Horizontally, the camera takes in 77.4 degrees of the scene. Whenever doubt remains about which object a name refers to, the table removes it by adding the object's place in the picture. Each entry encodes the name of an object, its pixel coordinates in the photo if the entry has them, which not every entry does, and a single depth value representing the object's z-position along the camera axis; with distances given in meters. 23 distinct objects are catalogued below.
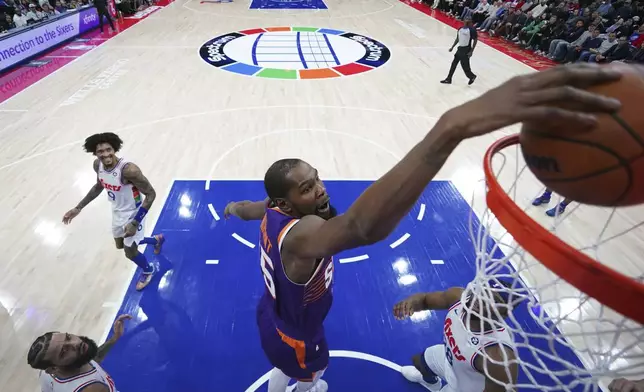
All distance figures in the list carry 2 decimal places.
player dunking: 0.87
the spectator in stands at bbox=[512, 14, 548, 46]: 11.91
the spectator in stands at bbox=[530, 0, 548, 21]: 12.59
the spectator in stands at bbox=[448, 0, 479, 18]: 15.80
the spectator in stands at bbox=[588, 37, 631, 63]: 9.40
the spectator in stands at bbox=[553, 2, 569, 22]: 11.72
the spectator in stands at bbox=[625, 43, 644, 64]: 9.13
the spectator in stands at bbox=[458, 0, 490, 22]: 14.88
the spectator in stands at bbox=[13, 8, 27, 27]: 11.33
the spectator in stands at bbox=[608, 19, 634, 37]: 10.12
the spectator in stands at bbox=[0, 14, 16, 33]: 11.01
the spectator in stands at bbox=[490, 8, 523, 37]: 13.06
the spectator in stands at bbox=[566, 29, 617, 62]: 10.09
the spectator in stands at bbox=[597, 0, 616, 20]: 11.20
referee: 8.42
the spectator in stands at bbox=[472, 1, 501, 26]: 14.34
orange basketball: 1.00
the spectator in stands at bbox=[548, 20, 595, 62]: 10.57
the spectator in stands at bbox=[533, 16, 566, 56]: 11.39
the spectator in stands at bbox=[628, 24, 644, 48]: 9.81
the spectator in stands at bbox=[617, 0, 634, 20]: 10.83
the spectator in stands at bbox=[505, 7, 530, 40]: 12.71
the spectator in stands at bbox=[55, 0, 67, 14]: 12.65
